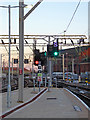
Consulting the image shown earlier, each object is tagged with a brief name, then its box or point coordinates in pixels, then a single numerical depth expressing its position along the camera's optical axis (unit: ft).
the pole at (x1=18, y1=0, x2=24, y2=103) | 64.49
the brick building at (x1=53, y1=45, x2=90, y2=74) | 343.87
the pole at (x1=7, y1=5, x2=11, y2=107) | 54.49
